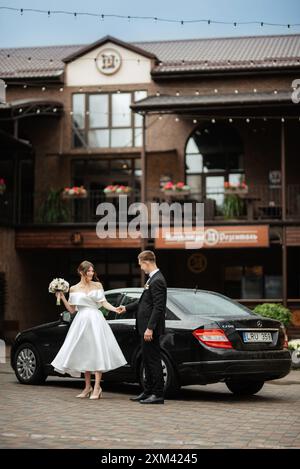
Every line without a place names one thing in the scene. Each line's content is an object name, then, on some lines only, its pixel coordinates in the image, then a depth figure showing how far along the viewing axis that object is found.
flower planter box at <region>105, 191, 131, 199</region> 27.05
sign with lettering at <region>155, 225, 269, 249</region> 24.83
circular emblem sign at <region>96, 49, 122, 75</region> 29.55
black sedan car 11.06
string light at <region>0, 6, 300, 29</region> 20.16
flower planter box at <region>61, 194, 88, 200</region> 27.03
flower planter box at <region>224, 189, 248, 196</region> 25.64
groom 10.70
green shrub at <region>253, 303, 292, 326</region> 20.86
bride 11.27
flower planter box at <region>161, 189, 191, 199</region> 26.30
